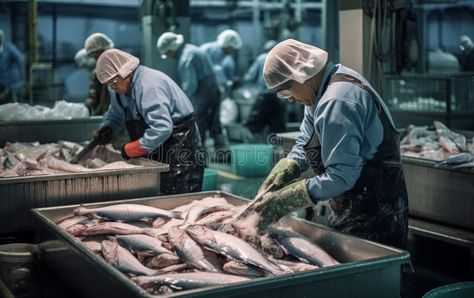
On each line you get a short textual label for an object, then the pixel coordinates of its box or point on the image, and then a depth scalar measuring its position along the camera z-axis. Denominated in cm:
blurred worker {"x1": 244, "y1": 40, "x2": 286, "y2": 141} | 1175
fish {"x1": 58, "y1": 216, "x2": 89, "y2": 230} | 355
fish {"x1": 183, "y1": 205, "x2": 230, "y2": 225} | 361
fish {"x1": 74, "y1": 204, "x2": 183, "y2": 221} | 365
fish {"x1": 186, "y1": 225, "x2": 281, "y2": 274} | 275
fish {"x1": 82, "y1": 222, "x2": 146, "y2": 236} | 333
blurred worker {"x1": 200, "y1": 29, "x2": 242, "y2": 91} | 1268
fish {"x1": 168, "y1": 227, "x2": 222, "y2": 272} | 281
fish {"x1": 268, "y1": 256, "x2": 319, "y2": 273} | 280
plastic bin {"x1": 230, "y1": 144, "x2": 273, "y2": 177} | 925
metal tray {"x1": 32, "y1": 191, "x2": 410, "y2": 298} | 244
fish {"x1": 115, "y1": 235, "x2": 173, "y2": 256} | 301
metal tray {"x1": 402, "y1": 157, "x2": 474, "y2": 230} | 473
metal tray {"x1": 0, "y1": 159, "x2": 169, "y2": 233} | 420
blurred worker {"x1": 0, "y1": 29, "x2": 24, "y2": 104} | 1233
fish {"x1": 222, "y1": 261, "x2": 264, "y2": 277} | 271
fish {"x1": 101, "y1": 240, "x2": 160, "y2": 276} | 277
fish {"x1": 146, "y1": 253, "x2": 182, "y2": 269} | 292
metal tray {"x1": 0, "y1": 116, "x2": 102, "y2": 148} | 629
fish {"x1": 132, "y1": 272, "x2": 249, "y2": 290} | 254
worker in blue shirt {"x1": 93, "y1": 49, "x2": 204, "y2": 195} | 498
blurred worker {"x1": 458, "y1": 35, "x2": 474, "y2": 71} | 1022
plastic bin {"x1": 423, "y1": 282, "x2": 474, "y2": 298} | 336
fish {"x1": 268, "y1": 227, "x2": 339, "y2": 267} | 292
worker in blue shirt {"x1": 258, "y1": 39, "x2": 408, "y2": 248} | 319
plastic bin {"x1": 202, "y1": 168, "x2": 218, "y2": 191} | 763
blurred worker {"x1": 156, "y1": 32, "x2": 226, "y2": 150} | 941
